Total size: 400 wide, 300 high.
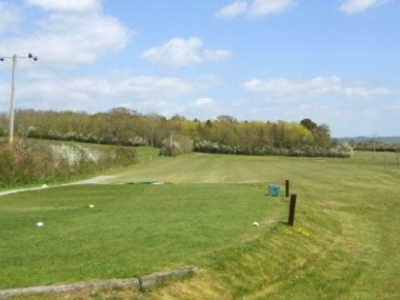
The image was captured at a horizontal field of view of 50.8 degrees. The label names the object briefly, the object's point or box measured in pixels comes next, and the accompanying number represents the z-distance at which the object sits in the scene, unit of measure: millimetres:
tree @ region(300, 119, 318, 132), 109625
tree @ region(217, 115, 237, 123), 112188
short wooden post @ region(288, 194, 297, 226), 13317
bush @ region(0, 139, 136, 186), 27297
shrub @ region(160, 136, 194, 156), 74500
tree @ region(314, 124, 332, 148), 86000
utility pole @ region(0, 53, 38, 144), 29684
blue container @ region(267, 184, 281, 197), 20125
